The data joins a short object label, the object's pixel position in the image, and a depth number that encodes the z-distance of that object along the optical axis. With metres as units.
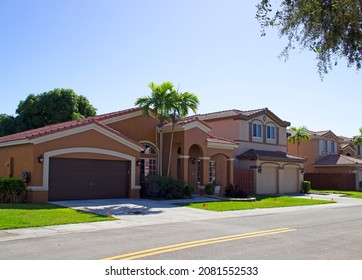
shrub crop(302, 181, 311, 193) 37.41
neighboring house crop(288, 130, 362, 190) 43.03
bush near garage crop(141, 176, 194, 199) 24.06
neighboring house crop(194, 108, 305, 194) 33.12
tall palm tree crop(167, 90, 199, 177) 25.09
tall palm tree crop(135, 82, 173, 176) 25.05
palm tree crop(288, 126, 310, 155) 44.44
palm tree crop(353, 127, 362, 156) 51.04
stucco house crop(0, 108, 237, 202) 20.36
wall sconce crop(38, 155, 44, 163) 20.03
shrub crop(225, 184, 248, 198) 27.55
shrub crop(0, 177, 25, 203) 19.61
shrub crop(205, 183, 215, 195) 27.89
